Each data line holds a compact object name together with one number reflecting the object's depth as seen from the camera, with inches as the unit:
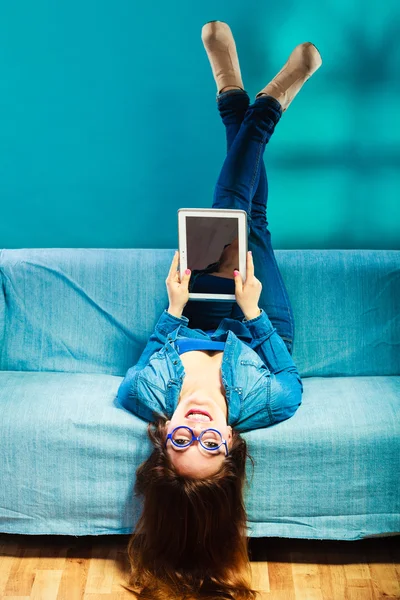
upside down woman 81.8
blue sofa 87.7
